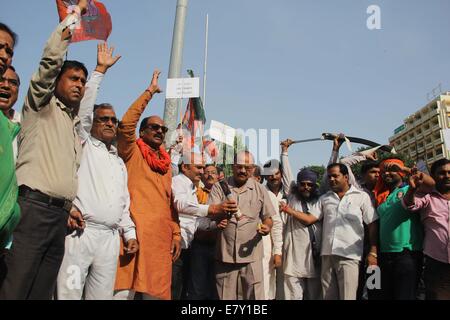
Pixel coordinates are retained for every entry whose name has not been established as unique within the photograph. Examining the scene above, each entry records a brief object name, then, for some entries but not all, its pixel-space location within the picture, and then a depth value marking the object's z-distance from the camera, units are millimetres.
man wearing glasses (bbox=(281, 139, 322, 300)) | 4297
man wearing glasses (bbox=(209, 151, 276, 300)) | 3754
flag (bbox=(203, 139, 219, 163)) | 7266
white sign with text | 5238
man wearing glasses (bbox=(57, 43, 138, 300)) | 2645
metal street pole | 6098
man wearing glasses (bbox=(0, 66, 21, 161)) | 2424
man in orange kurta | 3098
